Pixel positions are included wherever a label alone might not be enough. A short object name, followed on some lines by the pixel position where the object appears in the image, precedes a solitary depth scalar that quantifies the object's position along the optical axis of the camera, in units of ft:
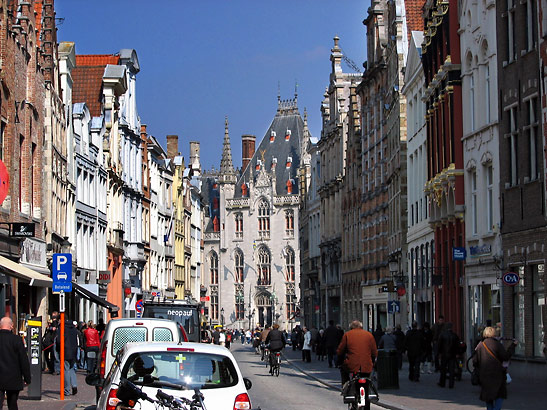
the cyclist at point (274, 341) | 124.98
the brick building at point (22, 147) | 105.19
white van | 63.00
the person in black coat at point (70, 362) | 84.69
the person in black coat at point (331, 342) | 145.79
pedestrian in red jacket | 113.91
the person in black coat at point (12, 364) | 50.96
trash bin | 91.91
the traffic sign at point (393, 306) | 136.46
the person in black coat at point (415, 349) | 103.19
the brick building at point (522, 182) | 95.09
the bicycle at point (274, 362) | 124.16
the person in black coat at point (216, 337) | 208.44
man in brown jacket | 63.77
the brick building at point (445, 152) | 124.67
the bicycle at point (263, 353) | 161.81
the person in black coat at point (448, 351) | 92.48
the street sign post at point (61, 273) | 77.71
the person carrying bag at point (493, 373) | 56.24
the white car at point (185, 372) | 41.55
